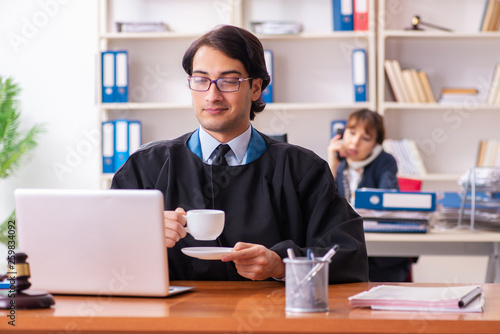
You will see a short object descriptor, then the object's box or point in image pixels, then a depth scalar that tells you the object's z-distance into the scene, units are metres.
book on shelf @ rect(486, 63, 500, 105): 4.38
